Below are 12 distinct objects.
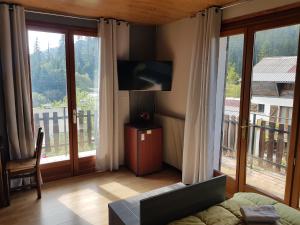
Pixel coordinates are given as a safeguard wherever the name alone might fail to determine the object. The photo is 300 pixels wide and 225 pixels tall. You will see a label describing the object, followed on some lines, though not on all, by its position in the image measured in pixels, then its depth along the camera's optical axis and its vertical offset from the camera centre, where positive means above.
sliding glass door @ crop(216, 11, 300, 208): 2.33 -0.24
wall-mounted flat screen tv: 3.69 +0.16
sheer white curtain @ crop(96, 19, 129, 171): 3.63 -0.22
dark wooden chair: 2.86 -1.05
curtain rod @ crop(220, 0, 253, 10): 2.60 +0.93
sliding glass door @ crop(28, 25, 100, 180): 3.36 -0.17
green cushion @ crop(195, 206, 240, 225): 1.60 -0.94
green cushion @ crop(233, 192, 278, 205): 1.86 -0.93
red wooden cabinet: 3.67 -1.02
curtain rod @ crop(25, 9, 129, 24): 3.15 +0.98
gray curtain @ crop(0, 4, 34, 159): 2.92 +0.04
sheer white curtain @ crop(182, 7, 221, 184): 2.88 -0.17
